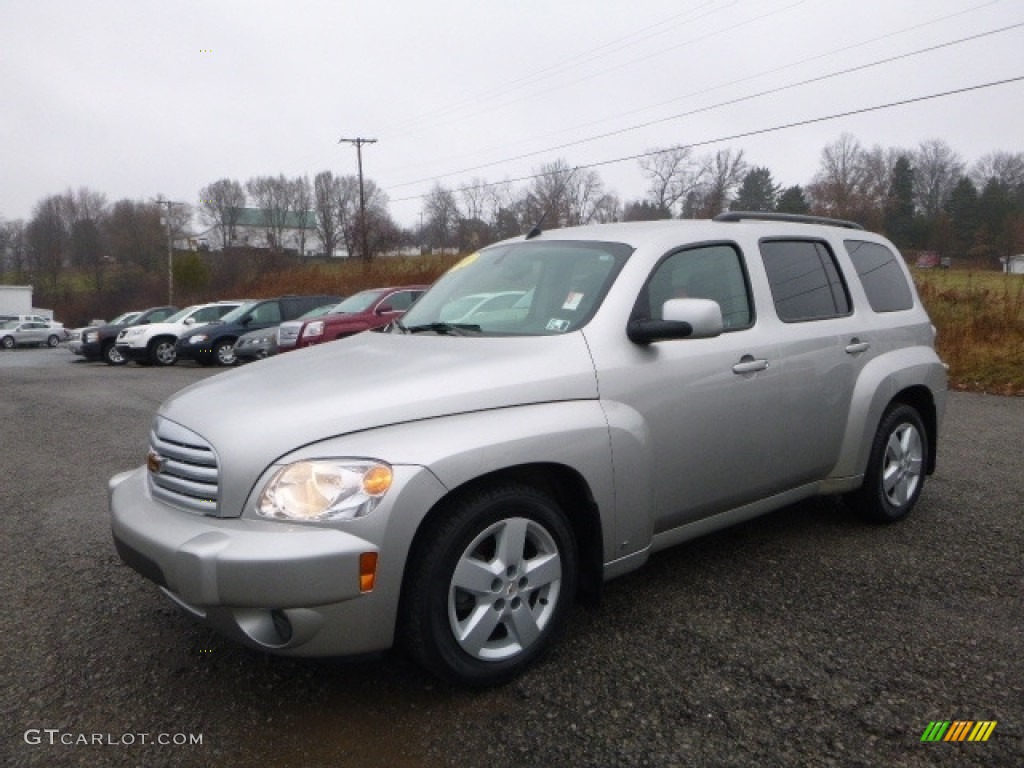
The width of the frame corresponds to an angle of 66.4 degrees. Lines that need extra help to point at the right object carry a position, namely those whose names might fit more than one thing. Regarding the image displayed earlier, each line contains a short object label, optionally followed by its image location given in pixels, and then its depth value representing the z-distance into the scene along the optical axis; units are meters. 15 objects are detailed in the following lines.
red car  13.48
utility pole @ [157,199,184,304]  51.69
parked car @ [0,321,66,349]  38.59
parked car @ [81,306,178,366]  21.58
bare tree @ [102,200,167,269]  68.75
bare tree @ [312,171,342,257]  69.25
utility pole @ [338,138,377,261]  39.94
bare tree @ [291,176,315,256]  72.06
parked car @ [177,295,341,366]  18.33
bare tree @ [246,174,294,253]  74.38
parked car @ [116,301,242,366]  19.76
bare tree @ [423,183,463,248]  49.19
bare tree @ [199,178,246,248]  76.69
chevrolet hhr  2.43
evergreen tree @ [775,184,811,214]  39.34
